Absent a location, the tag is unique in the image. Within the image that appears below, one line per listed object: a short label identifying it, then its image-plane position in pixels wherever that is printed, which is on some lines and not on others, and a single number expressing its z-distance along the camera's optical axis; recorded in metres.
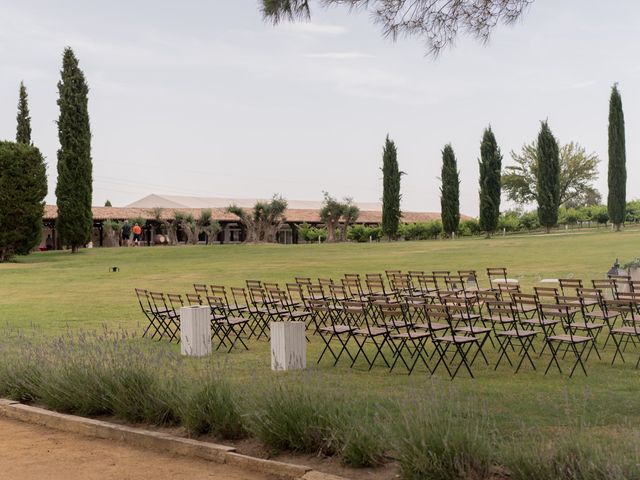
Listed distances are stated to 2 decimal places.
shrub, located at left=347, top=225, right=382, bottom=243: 55.59
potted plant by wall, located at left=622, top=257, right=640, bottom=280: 14.71
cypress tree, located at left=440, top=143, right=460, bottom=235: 50.44
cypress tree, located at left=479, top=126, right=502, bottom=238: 47.75
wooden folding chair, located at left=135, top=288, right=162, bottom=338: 11.68
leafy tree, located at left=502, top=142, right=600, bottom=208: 77.62
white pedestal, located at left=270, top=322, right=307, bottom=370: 8.38
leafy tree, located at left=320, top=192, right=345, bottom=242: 54.34
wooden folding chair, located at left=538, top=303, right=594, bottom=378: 7.81
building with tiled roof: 51.81
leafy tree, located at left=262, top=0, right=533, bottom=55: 8.71
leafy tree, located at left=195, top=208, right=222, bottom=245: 52.53
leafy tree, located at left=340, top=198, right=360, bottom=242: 54.41
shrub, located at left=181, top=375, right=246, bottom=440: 5.40
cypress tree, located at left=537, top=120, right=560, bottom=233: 46.53
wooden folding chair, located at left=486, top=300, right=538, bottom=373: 8.01
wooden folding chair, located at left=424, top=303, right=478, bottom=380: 7.77
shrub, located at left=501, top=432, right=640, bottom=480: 3.69
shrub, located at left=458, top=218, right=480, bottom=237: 52.75
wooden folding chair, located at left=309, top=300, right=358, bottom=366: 8.77
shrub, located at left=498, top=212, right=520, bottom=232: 55.51
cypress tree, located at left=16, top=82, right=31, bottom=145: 43.31
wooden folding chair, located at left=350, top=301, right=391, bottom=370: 8.41
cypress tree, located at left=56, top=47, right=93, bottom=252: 37.97
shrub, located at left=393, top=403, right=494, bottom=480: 4.16
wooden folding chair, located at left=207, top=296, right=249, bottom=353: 10.53
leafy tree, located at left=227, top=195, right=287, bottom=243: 50.56
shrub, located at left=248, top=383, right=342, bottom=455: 4.92
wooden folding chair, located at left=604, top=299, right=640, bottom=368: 8.52
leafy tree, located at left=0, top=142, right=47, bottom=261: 33.59
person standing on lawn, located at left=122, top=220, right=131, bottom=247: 49.75
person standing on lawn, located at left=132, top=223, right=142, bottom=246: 47.81
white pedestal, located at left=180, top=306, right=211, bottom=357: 9.77
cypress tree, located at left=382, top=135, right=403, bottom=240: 50.47
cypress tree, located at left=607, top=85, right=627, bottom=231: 42.41
